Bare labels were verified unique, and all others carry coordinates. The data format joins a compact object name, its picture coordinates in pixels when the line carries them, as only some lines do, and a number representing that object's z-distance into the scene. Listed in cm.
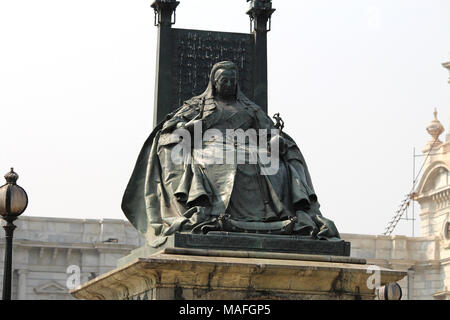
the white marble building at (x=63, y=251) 6103
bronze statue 1984
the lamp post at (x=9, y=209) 2012
